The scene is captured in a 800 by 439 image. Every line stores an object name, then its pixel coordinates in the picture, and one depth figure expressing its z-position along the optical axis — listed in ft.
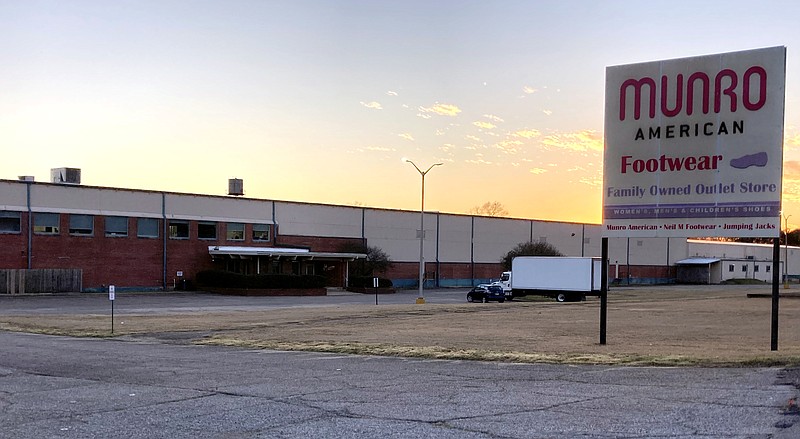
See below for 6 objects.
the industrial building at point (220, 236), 194.39
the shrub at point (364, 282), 247.09
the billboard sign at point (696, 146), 59.98
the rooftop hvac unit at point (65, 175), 218.38
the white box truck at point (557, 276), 183.93
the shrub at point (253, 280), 210.38
